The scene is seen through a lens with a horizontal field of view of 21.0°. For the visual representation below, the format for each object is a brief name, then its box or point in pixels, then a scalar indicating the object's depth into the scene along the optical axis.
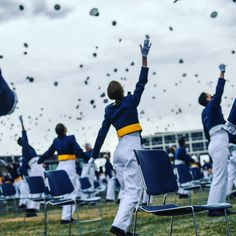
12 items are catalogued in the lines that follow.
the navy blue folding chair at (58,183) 9.06
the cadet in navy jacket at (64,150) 12.20
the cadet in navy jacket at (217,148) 9.61
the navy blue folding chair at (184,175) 12.00
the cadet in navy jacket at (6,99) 2.80
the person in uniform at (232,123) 5.26
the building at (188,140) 168.00
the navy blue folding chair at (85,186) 16.41
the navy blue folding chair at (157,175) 5.27
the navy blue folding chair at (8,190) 18.48
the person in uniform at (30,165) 16.05
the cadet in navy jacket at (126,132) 8.18
